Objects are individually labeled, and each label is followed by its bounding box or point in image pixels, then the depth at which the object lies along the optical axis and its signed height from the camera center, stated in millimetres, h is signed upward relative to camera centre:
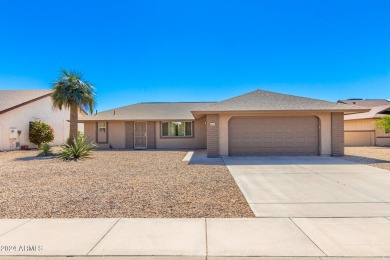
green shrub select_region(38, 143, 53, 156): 16203 -1172
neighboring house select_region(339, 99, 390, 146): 24108 +44
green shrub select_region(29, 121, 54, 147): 22234 +32
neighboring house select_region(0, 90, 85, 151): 20547 +1699
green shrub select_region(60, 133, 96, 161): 14188 -1073
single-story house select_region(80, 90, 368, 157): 14383 +344
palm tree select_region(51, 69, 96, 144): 15852 +2512
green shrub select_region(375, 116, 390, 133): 21641 +638
